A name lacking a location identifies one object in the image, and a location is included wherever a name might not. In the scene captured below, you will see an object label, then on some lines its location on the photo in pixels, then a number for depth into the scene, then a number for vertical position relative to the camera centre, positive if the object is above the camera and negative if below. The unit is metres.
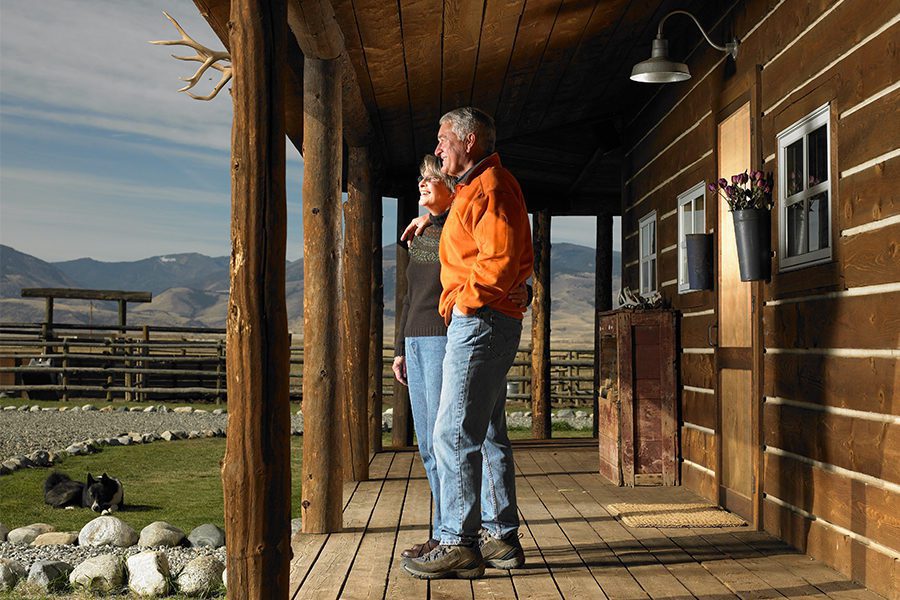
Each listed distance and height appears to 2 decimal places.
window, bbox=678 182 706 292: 6.91 +0.93
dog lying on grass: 8.08 -1.11
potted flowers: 5.37 +0.66
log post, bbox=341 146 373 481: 7.96 +0.51
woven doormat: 5.70 -0.89
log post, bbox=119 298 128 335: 21.68 +0.76
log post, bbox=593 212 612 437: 12.77 +1.11
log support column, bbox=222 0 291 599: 3.40 +0.12
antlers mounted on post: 6.91 +1.93
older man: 4.04 +0.15
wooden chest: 7.21 -0.31
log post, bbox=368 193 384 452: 9.42 +0.12
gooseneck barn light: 6.12 +1.67
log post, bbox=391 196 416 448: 10.44 -0.44
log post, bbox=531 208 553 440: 11.89 +0.16
